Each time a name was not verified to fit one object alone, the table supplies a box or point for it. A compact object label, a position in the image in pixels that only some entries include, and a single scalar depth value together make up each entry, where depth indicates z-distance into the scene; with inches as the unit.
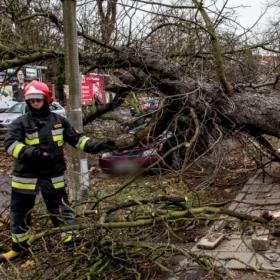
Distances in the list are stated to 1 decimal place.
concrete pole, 243.5
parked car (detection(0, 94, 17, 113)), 772.6
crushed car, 237.3
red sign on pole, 376.8
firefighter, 203.0
